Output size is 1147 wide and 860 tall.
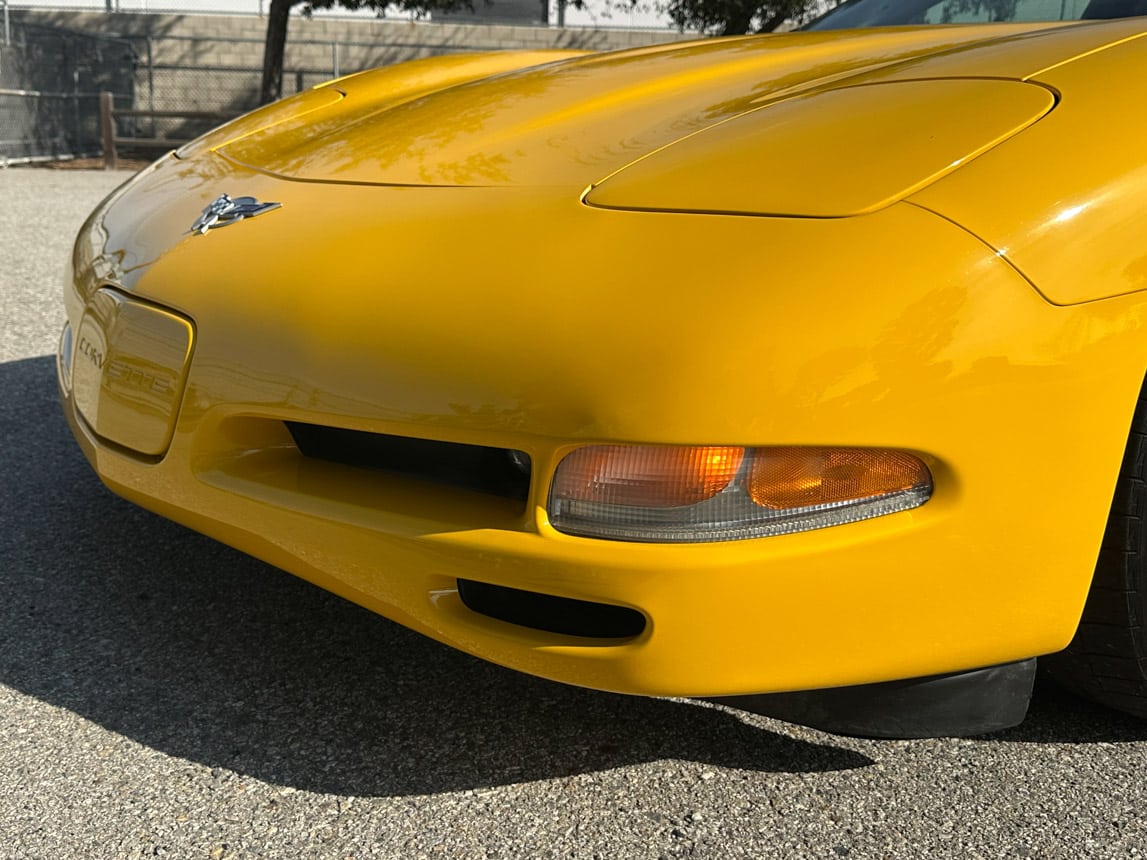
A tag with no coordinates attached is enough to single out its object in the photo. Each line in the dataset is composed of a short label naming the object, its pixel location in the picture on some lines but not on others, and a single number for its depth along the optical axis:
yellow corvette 1.31
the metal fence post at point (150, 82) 16.99
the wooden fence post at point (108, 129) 13.23
